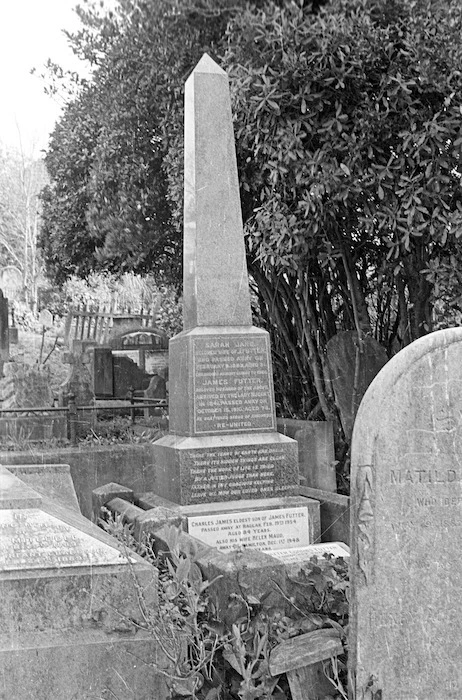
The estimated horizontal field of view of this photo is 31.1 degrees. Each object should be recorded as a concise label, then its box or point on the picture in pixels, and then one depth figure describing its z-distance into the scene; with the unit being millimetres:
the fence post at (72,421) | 10961
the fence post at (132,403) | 12482
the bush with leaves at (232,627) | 3342
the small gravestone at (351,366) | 9109
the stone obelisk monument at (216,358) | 6516
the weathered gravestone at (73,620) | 3424
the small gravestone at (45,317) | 34181
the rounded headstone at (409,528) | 3193
